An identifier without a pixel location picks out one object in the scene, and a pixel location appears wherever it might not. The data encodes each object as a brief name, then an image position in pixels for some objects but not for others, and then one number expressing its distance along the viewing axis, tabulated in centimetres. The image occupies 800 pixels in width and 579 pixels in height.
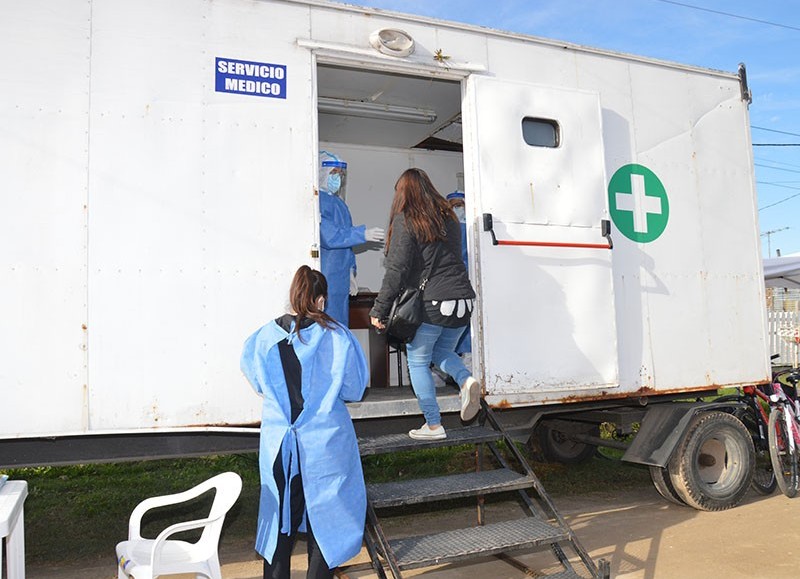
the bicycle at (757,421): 567
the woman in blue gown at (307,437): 285
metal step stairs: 321
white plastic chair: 277
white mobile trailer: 343
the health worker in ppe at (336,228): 488
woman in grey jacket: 382
